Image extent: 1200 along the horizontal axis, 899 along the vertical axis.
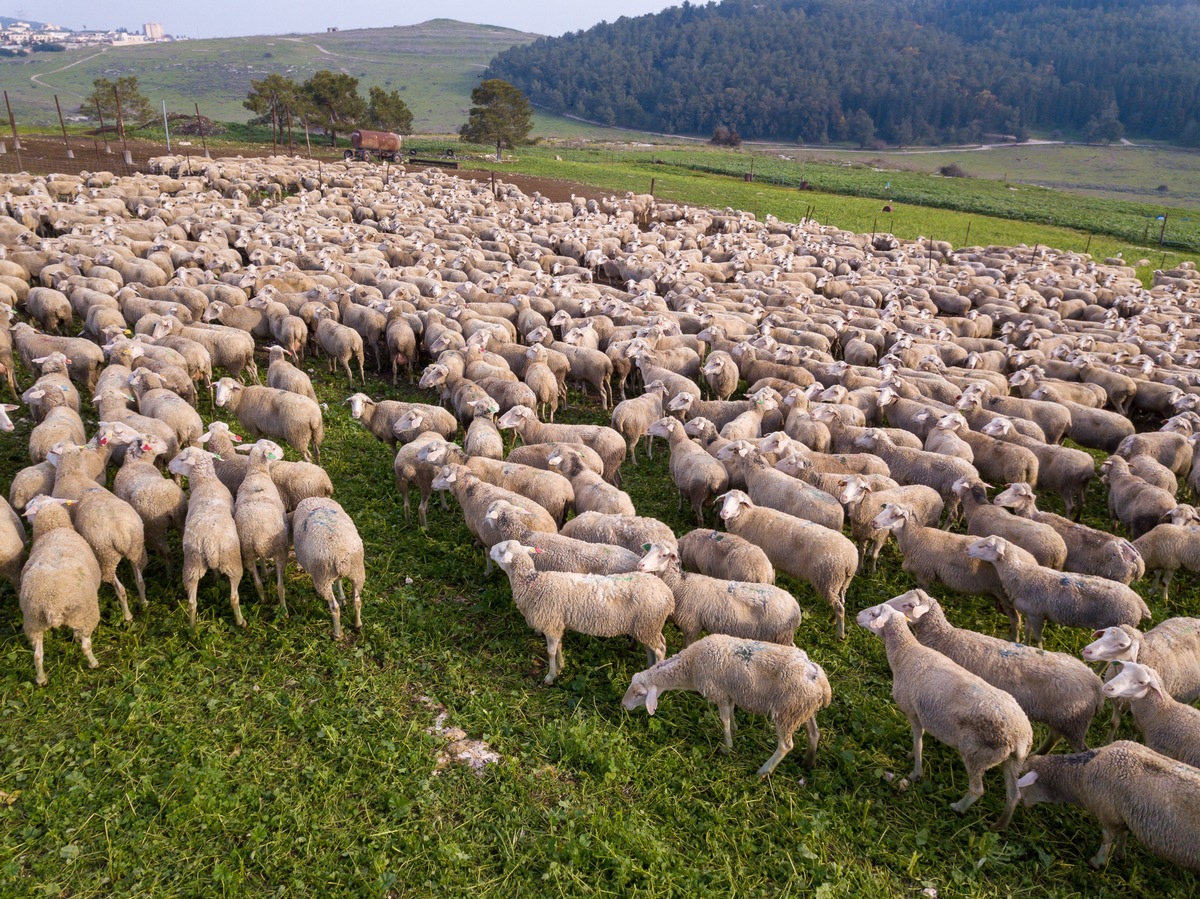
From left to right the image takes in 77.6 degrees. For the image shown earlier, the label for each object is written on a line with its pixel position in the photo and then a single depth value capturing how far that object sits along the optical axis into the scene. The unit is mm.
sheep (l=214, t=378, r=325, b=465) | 11125
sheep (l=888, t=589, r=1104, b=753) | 6395
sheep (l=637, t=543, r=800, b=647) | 7246
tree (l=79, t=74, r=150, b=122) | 58438
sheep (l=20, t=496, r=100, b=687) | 6680
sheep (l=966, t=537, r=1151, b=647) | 7594
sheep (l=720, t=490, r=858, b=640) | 8234
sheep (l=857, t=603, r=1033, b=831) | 5859
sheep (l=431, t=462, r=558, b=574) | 8922
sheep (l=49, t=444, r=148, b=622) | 7609
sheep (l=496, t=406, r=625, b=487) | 11125
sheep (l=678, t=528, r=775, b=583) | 8102
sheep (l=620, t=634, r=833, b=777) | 6285
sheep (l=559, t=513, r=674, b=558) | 8492
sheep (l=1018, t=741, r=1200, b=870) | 5227
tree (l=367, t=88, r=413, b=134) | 68725
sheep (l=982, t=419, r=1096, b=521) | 10984
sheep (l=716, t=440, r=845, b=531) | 9266
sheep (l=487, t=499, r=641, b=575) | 7938
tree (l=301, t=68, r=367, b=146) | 61969
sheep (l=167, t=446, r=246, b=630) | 7496
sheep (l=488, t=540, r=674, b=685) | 7352
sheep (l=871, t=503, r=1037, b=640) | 8383
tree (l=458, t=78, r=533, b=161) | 69562
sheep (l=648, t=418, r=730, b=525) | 10273
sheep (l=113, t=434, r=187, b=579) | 8219
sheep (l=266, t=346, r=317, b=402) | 12461
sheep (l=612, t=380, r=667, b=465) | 12445
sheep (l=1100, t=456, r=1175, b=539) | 9867
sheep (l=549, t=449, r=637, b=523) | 9302
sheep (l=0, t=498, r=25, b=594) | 7309
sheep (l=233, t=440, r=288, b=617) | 7824
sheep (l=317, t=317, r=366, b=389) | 14797
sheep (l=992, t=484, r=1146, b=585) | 8461
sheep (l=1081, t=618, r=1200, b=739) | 6555
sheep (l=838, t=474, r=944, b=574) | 9336
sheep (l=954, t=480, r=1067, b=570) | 8734
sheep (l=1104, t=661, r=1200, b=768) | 5980
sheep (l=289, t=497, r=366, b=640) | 7586
